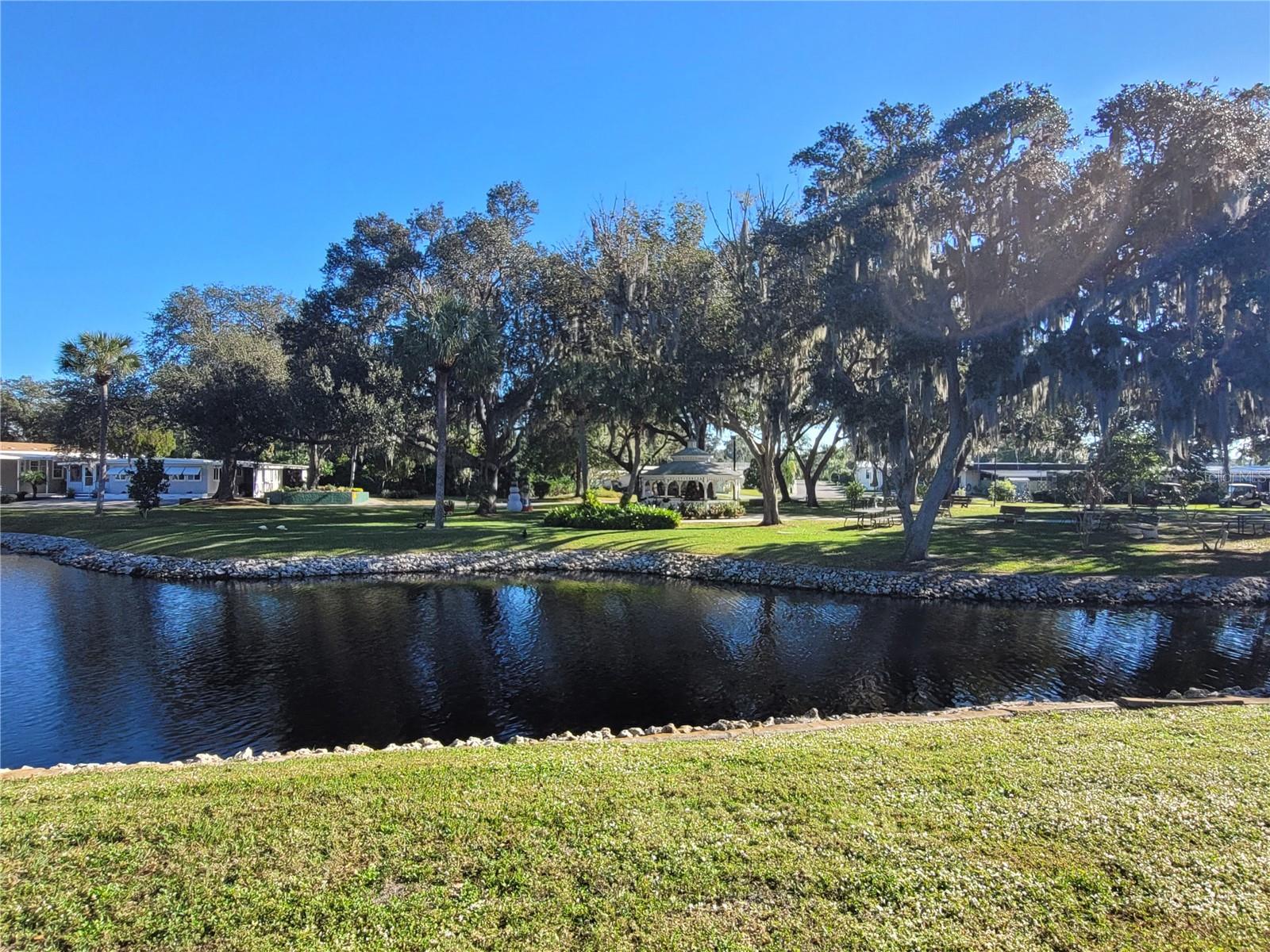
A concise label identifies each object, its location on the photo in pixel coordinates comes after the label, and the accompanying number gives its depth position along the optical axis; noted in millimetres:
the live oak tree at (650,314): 26078
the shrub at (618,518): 25562
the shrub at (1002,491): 47341
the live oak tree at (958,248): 16422
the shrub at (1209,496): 38634
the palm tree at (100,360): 28875
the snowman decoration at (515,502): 32812
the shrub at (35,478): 38156
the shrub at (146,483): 27766
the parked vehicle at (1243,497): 36188
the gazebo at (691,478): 31438
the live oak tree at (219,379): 32594
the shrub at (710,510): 29938
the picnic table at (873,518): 26516
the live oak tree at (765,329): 23141
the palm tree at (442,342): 25031
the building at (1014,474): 50062
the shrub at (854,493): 33300
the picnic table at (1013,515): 27514
